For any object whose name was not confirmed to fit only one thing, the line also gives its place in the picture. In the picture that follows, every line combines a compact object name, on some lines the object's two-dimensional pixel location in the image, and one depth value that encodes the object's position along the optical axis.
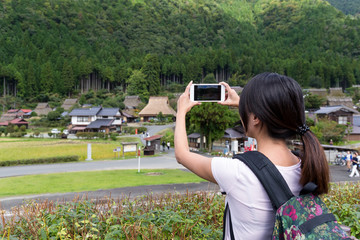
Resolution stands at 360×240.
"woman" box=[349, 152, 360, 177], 12.83
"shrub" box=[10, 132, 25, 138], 33.86
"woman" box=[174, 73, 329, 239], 1.00
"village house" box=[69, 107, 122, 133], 36.78
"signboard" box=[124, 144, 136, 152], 20.52
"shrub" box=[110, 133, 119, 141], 31.67
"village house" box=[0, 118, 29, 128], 40.00
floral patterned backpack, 0.89
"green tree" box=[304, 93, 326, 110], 37.47
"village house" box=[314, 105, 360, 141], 31.39
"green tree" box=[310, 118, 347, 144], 26.25
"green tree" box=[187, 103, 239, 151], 22.20
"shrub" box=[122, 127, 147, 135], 36.50
